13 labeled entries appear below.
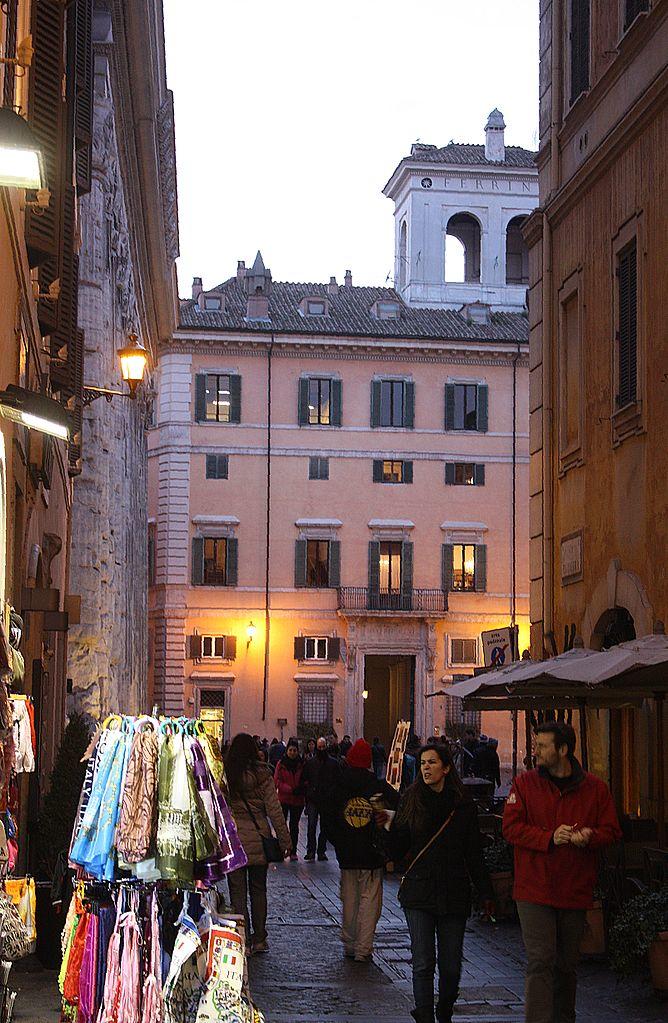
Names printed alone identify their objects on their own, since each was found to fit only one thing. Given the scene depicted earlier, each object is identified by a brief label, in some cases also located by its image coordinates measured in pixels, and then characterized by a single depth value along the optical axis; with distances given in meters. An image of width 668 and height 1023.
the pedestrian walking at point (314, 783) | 23.25
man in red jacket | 8.77
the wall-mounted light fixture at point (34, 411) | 8.55
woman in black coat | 9.73
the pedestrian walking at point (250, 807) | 13.34
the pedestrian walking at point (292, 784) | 23.64
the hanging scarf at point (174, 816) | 7.90
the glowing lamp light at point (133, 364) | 19.80
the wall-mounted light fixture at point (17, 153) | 5.75
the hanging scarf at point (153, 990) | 7.86
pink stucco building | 52.28
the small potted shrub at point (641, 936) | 11.20
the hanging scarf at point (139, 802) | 7.87
